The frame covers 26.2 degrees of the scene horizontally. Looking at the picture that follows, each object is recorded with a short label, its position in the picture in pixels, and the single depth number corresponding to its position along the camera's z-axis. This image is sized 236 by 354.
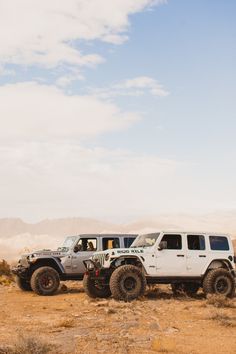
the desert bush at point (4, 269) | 24.48
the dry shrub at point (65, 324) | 9.67
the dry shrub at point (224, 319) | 9.84
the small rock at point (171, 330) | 9.19
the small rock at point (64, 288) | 16.73
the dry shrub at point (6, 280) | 20.33
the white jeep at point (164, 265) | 13.04
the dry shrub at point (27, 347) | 7.02
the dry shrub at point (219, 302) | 12.34
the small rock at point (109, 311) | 11.20
